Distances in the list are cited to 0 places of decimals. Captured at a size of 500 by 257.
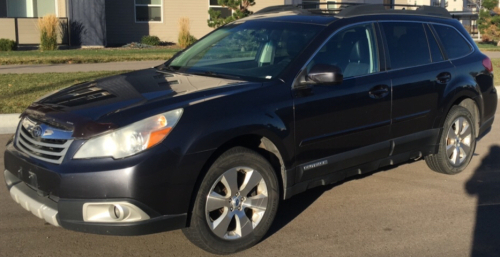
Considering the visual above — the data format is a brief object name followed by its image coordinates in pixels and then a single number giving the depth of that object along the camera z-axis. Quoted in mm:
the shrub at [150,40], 24547
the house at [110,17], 22812
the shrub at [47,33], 20922
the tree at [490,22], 32125
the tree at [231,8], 22719
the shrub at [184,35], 24203
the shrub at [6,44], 20516
